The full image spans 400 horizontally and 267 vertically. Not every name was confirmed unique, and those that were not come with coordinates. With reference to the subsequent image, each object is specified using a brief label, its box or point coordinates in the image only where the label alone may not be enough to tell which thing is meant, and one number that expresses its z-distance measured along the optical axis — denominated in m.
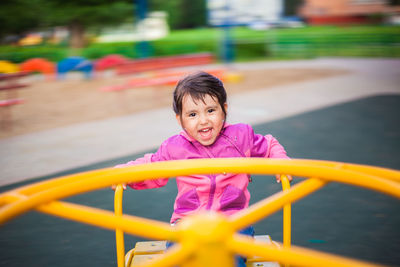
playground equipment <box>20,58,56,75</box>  12.73
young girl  1.93
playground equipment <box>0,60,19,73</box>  6.45
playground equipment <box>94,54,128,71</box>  13.04
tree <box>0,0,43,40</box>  14.99
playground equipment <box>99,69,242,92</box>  7.90
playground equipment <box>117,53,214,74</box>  9.51
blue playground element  12.41
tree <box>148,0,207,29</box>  39.10
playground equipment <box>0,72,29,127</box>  6.27
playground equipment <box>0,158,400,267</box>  0.79
